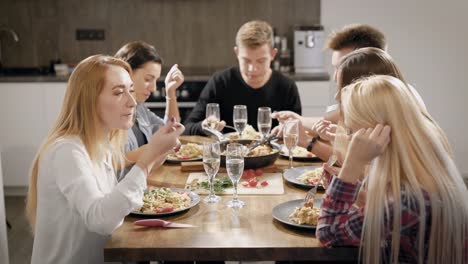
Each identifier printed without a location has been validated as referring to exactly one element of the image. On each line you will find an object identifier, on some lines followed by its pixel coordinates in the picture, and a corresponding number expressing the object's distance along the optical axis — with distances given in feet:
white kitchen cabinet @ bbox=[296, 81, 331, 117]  15.66
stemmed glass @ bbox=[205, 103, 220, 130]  10.08
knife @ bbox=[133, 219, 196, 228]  6.42
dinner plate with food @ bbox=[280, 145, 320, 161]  9.21
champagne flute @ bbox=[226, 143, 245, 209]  6.91
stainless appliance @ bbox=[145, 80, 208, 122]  15.52
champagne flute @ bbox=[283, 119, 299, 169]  8.32
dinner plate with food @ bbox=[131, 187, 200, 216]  6.73
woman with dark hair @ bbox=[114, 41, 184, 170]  9.51
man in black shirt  11.68
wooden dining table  5.83
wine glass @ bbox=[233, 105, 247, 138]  9.73
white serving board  7.67
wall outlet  17.17
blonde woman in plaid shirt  5.41
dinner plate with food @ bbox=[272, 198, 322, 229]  6.29
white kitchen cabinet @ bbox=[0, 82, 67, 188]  15.51
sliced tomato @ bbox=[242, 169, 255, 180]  8.31
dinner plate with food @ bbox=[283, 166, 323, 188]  7.80
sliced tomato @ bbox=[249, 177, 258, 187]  7.88
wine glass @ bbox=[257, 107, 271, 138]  9.61
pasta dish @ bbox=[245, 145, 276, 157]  8.77
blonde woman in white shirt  6.15
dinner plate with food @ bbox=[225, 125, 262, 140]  10.15
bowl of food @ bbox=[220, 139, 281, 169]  8.52
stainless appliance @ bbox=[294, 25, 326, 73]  16.05
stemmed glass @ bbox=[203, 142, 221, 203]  7.12
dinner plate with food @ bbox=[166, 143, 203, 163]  9.04
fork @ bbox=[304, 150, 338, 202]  7.09
